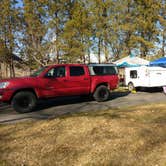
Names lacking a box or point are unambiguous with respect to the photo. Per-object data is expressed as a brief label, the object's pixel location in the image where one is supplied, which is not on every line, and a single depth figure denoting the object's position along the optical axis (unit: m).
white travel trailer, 14.90
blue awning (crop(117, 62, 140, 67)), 19.17
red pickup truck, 8.95
